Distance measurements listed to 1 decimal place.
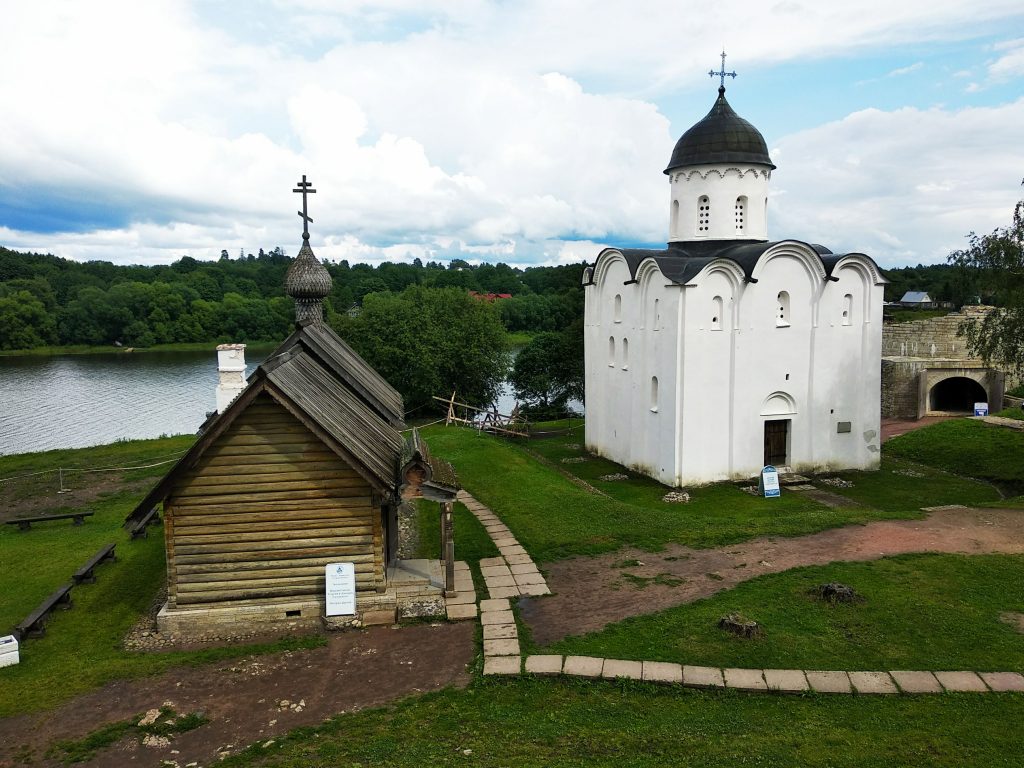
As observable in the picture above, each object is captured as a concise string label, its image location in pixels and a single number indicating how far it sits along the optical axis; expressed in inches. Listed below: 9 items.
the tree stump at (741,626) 350.0
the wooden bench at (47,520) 599.8
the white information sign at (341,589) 373.1
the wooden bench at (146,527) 553.3
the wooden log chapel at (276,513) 368.8
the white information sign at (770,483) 697.0
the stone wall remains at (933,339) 1282.0
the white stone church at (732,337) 730.8
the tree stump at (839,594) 391.2
